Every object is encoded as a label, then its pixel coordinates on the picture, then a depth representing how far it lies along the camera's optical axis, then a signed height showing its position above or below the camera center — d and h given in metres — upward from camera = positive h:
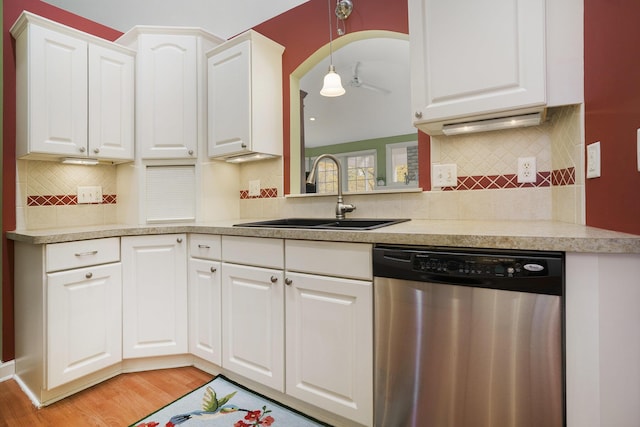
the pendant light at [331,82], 2.21 +0.91
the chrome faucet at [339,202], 2.05 +0.07
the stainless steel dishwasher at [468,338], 0.99 -0.42
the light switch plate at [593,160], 1.18 +0.20
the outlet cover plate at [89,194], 2.35 +0.15
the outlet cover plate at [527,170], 1.59 +0.21
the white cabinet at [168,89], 2.29 +0.90
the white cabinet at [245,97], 2.21 +0.83
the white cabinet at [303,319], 1.34 -0.50
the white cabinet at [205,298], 1.88 -0.51
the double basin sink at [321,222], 1.90 -0.06
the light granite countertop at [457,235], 0.94 -0.08
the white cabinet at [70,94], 1.90 +0.77
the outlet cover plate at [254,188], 2.61 +0.21
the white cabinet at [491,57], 1.29 +0.67
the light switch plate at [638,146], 0.92 +0.19
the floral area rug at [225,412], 1.53 -0.99
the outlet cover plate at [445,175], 1.79 +0.21
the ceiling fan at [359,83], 3.07 +1.31
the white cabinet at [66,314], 1.68 -0.55
